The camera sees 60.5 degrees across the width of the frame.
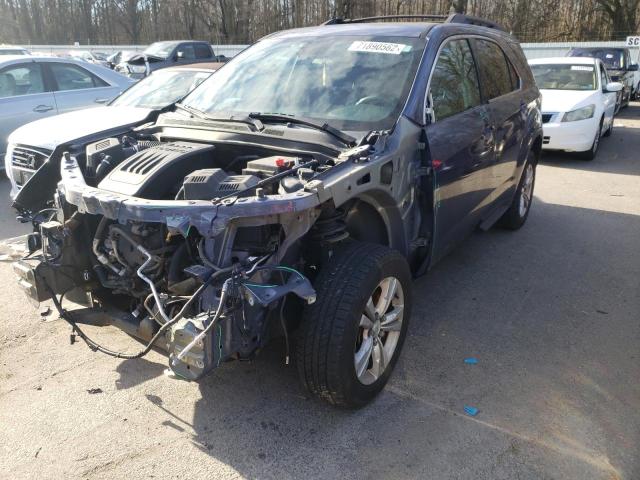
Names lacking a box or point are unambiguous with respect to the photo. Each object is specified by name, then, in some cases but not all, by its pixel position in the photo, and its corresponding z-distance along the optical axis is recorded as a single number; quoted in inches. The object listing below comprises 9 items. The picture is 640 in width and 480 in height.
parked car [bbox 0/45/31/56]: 565.0
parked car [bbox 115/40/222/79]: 663.8
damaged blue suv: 96.6
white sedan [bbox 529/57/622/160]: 367.9
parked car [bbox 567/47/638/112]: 637.9
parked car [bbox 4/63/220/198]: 211.0
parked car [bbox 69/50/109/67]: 989.2
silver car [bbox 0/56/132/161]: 306.0
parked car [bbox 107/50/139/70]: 885.8
